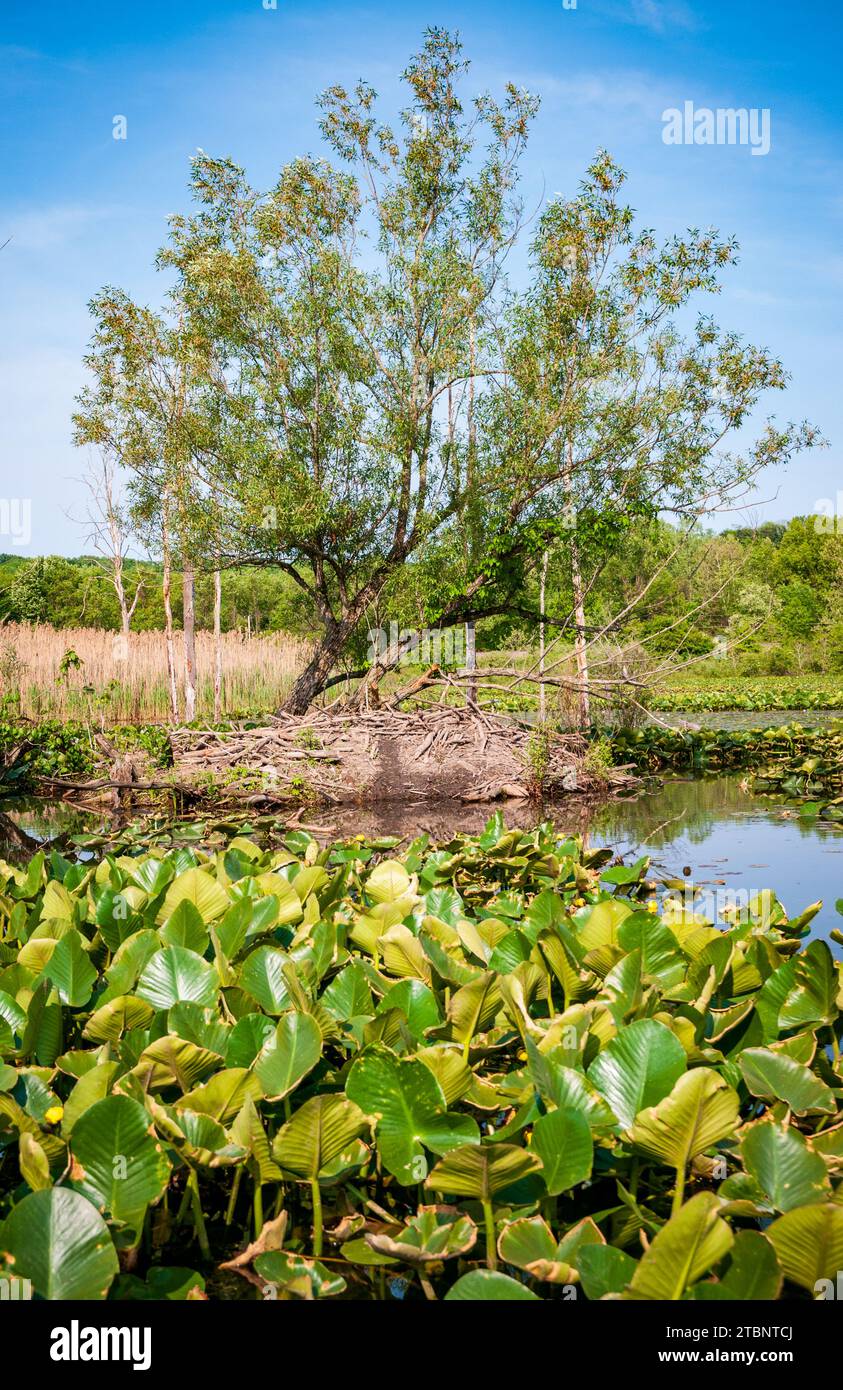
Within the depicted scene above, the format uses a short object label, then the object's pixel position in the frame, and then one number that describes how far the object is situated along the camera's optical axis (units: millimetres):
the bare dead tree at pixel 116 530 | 16344
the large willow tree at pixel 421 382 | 11508
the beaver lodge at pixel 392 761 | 9297
